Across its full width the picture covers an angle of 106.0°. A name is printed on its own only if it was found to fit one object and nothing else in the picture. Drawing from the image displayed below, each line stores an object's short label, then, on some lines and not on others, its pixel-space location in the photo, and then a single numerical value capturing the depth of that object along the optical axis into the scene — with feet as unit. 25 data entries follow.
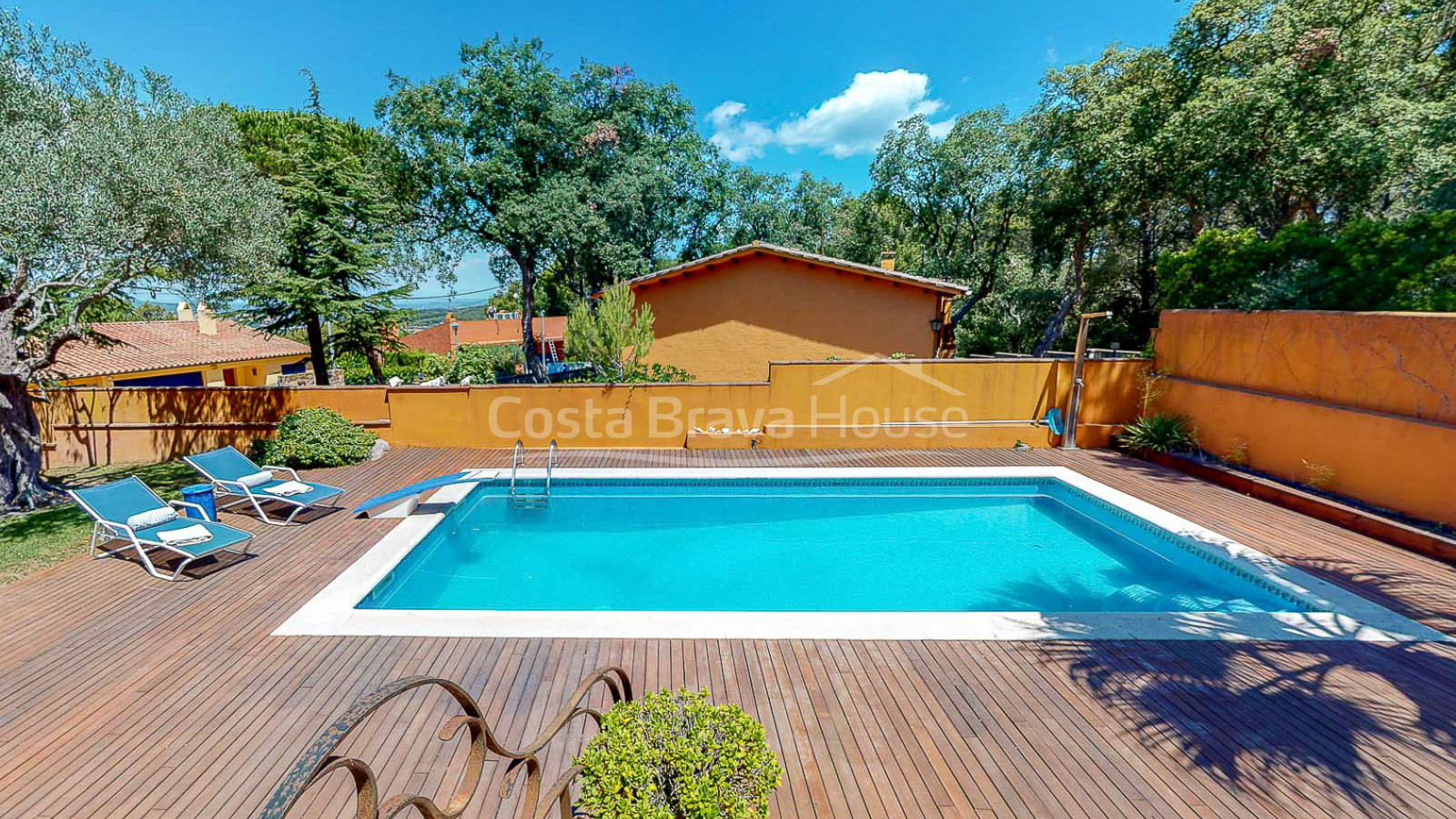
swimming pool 17.46
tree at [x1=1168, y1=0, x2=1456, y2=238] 40.98
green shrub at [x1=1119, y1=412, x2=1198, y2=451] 34.81
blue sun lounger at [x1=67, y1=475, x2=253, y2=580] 20.31
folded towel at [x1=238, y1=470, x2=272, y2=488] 27.45
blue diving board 26.66
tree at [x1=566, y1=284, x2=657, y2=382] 41.47
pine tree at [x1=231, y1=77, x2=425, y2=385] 47.83
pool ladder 33.09
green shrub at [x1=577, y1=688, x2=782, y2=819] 7.67
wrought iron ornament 5.11
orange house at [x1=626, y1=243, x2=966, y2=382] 52.39
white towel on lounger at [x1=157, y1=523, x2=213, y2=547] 20.21
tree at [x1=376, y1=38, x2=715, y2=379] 68.44
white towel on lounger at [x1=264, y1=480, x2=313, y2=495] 26.61
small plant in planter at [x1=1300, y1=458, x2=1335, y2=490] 26.55
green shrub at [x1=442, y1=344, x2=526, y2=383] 70.33
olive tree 22.38
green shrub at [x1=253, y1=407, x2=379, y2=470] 34.68
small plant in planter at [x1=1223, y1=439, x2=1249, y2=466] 31.01
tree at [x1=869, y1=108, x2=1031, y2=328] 73.10
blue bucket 24.66
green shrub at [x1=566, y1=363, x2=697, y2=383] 42.19
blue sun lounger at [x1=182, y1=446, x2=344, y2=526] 26.50
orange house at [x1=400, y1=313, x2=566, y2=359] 134.82
